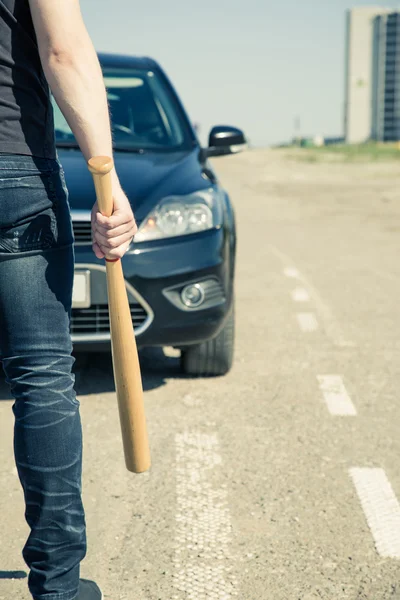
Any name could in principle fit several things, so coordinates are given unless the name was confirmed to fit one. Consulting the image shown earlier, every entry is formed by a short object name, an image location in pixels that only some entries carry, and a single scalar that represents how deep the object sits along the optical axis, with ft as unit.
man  6.23
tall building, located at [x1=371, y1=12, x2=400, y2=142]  561.02
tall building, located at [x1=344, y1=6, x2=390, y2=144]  540.52
